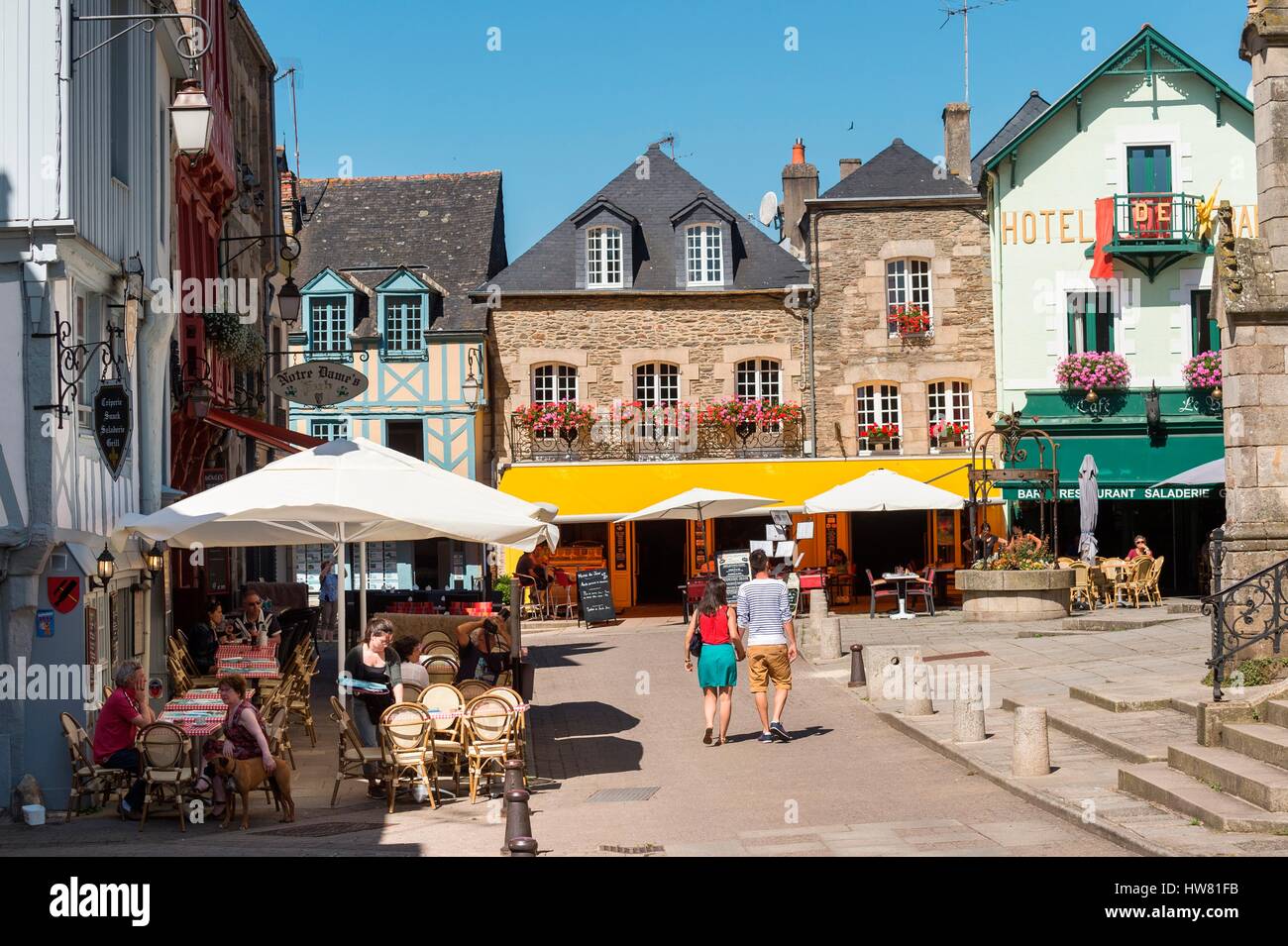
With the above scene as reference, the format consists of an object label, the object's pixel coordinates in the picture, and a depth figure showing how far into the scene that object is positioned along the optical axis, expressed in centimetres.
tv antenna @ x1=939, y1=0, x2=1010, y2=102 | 3098
